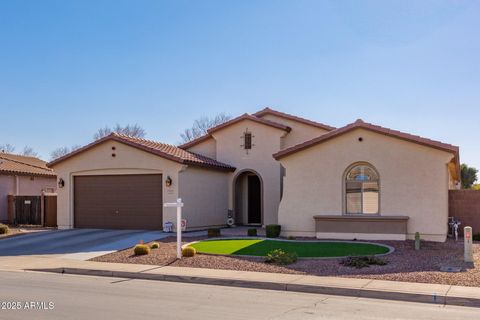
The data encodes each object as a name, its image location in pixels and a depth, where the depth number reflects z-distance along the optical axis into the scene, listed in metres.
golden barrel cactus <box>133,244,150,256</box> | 15.98
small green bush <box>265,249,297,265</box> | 14.07
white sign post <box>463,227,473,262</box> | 13.81
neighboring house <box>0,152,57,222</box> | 29.52
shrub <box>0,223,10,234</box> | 22.80
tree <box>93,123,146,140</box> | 65.69
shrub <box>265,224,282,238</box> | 19.91
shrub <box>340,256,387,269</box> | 13.55
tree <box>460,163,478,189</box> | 57.03
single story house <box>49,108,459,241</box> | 18.62
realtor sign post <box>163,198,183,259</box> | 15.28
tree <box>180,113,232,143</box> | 61.84
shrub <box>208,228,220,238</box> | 20.28
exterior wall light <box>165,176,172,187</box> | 22.36
